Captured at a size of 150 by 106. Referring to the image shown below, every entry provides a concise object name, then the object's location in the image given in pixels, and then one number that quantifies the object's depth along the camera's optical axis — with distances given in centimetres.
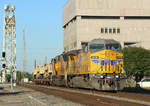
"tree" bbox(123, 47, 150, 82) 8044
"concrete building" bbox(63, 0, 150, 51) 13062
